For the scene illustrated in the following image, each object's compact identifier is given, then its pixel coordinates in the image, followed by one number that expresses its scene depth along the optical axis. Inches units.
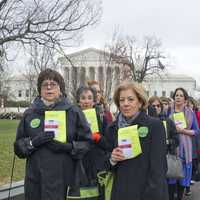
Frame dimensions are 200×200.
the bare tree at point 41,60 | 468.0
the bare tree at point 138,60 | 946.0
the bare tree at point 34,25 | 431.0
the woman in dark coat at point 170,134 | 217.0
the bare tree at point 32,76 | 1328.5
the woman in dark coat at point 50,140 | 127.7
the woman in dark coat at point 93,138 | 150.6
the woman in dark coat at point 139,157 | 115.5
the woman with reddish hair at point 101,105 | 169.9
